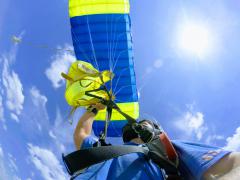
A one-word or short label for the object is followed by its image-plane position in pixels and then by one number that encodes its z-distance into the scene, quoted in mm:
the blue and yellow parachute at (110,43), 5532
